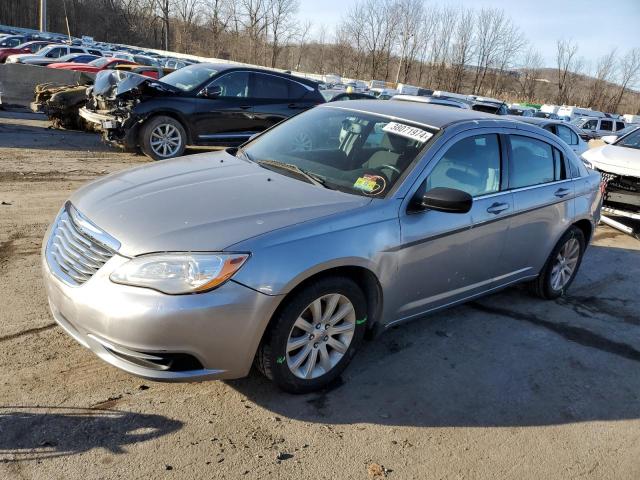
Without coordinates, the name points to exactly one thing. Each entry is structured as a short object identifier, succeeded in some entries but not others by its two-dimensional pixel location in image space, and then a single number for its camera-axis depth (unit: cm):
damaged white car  805
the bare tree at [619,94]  5625
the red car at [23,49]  2826
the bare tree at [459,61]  5531
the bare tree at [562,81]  5622
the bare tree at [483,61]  5575
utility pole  3663
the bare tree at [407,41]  5575
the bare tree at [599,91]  5638
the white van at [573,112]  3399
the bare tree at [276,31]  5803
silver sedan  276
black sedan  965
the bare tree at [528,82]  5787
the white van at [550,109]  3597
